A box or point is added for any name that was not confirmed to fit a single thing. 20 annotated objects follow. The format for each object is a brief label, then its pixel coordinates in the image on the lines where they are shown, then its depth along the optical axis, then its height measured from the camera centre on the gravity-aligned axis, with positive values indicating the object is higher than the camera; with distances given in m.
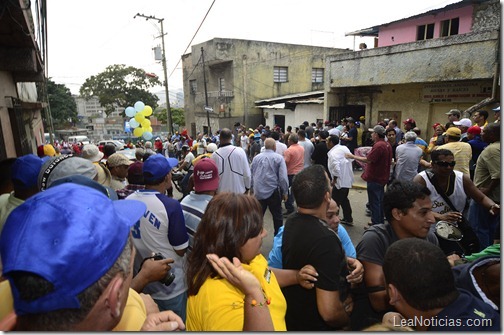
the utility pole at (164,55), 20.36 +4.30
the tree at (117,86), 32.44 +3.66
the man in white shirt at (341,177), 5.66 -1.24
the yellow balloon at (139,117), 13.07 +0.07
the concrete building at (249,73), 22.23 +3.25
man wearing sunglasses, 3.17 -0.82
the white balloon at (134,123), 13.47 -0.20
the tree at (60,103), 30.23 +1.90
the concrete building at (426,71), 9.64 +1.41
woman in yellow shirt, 1.28 -0.75
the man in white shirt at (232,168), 4.81 -0.85
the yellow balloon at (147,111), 12.97 +0.31
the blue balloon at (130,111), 13.16 +0.34
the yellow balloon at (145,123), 13.28 -0.21
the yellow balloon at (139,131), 13.28 -0.56
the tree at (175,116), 39.94 +0.20
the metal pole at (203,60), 22.58 +4.28
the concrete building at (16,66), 3.36 +0.97
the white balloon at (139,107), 13.08 +0.50
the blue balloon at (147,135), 13.30 -0.75
